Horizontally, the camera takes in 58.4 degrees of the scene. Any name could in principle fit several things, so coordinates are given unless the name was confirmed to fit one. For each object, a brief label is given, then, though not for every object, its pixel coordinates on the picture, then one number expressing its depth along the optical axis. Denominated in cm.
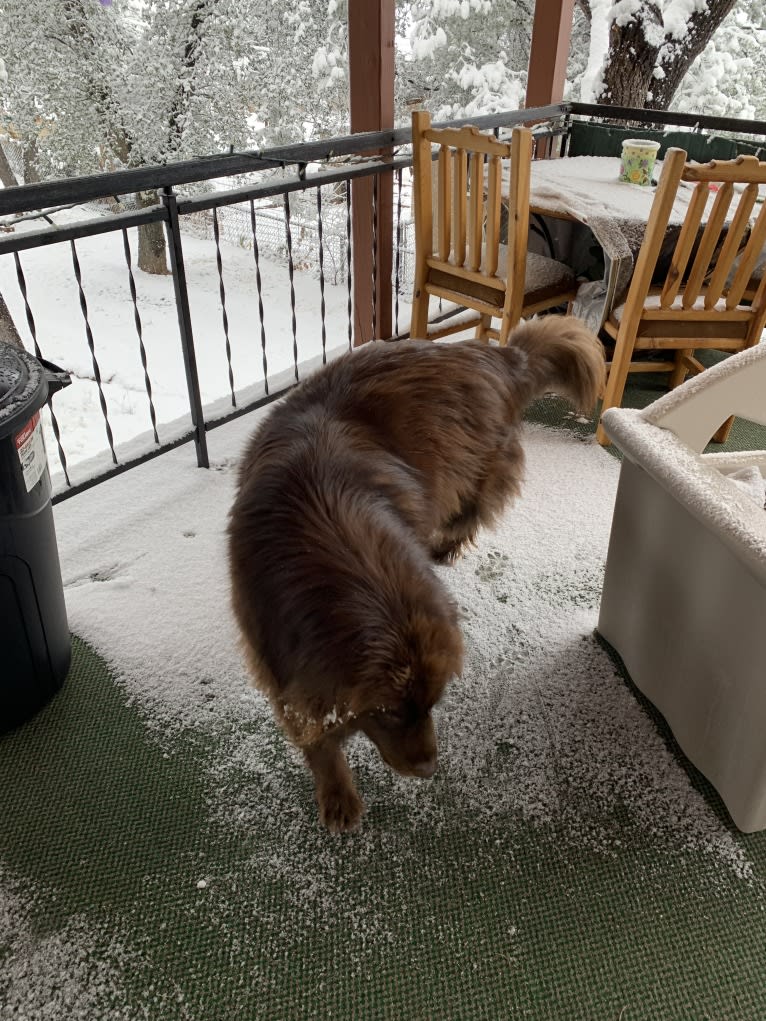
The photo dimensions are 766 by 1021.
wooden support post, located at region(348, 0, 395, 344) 267
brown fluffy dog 90
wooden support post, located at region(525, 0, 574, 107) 367
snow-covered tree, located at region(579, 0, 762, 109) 495
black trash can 120
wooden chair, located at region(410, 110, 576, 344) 233
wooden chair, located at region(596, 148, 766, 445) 196
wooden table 230
